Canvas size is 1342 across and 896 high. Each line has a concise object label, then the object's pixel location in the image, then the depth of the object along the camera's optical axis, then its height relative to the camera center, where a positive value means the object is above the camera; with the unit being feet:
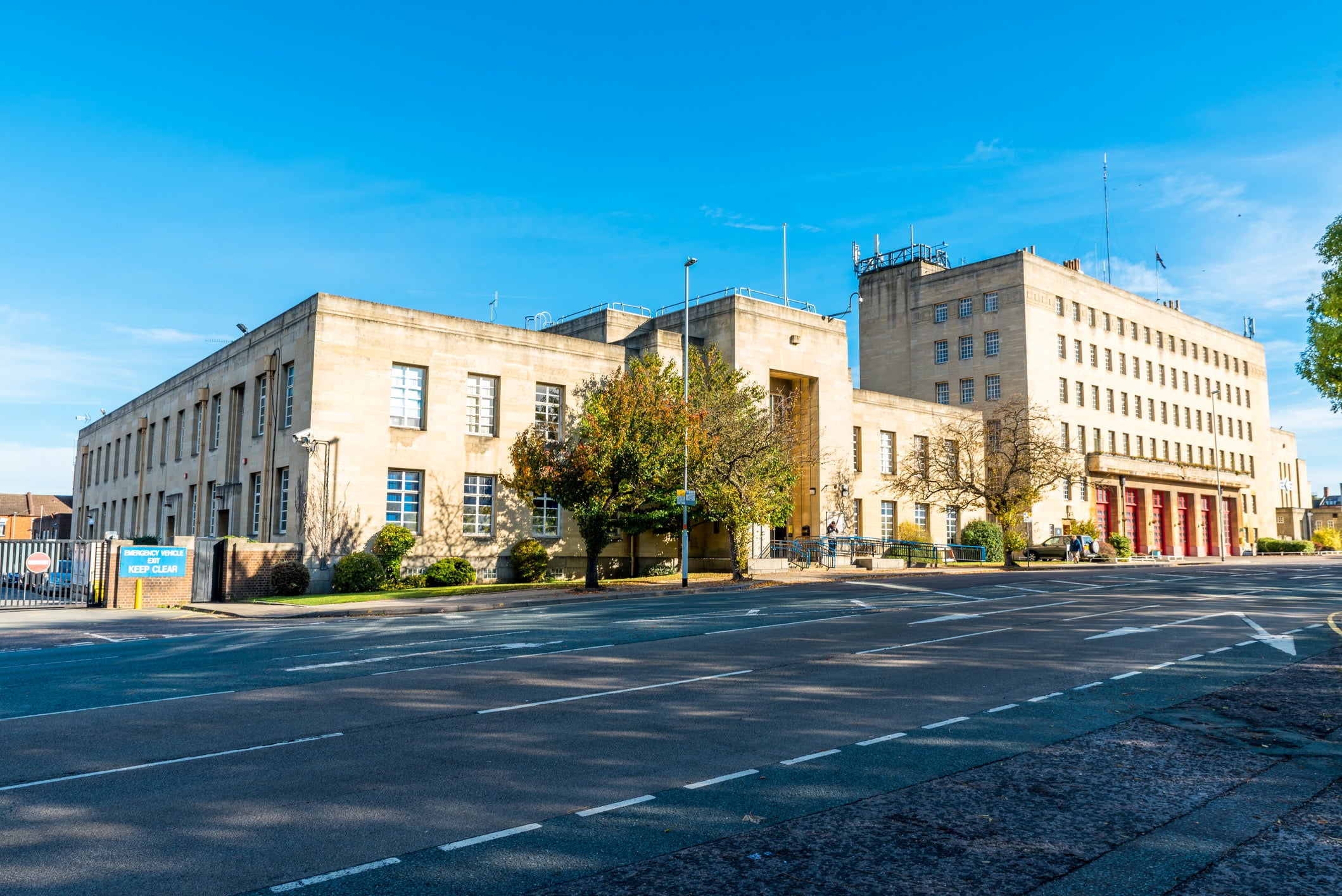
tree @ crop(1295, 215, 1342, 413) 106.32 +23.04
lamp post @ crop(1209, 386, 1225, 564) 225.35 +7.17
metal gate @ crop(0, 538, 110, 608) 88.33 -4.22
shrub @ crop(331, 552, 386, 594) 101.60 -4.59
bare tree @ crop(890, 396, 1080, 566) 156.56 +12.16
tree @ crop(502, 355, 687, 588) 100.01 +7.75
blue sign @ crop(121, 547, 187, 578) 88.53 -2.91
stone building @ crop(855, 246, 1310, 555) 205.05 +38.17
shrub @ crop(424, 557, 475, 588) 108.37 -4.69
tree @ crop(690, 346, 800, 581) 112.98 +8.25
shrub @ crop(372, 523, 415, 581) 105.91 -1.52
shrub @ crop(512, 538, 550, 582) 115.96 -3.48
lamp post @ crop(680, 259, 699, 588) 105.40 +2.22
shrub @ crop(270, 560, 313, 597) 100.58 -5.10
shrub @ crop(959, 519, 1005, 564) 175.01 -0.74
